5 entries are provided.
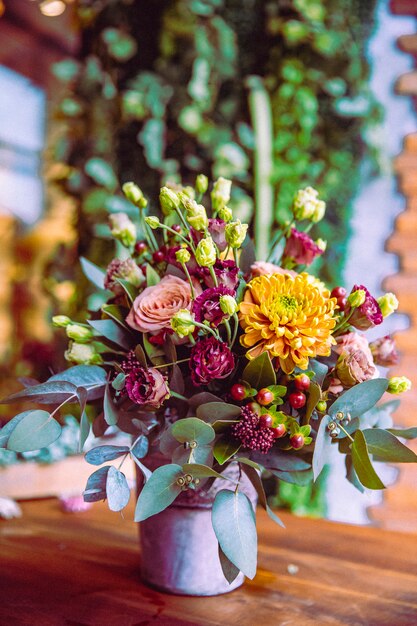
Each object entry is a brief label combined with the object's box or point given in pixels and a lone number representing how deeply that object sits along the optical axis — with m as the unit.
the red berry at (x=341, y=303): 0.79
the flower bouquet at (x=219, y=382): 0.68
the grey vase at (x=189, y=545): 0.79
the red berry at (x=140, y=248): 0.86
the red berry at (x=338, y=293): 0.80
